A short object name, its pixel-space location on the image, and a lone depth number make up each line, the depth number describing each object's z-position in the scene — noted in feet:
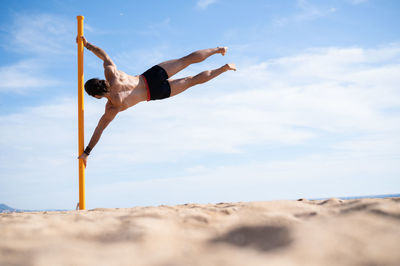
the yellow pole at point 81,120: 15.33
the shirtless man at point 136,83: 15.28
